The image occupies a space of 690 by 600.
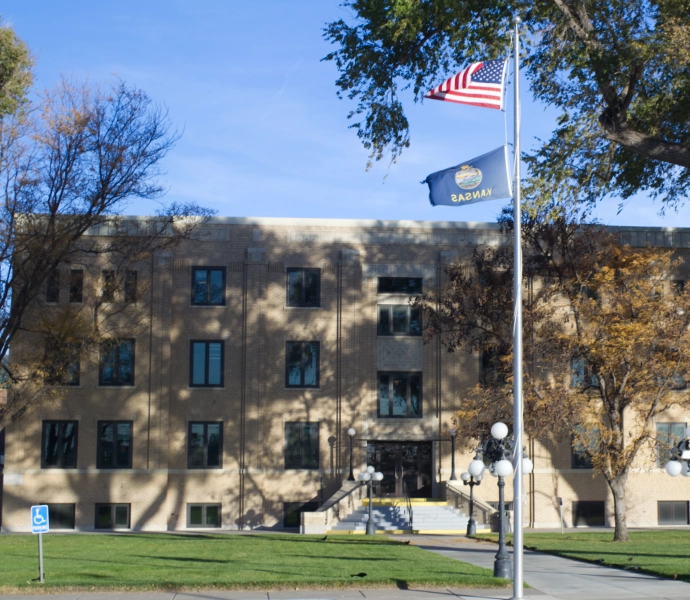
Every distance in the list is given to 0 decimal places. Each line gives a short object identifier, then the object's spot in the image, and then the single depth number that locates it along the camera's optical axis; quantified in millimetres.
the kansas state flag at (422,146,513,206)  17094
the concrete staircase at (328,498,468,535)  37750
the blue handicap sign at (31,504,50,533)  19000
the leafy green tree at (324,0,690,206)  23156
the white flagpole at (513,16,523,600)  16562
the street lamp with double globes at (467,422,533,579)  19609
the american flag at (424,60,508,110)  17781
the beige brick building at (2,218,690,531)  40125
